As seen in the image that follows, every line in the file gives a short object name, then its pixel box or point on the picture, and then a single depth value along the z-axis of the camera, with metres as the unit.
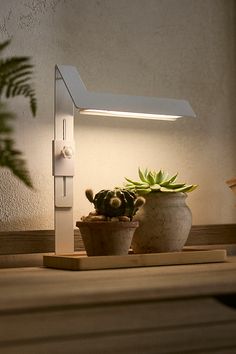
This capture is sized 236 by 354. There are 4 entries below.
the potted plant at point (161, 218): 1.56
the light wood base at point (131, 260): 1.44
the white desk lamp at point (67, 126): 1.59
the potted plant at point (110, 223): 1.48
